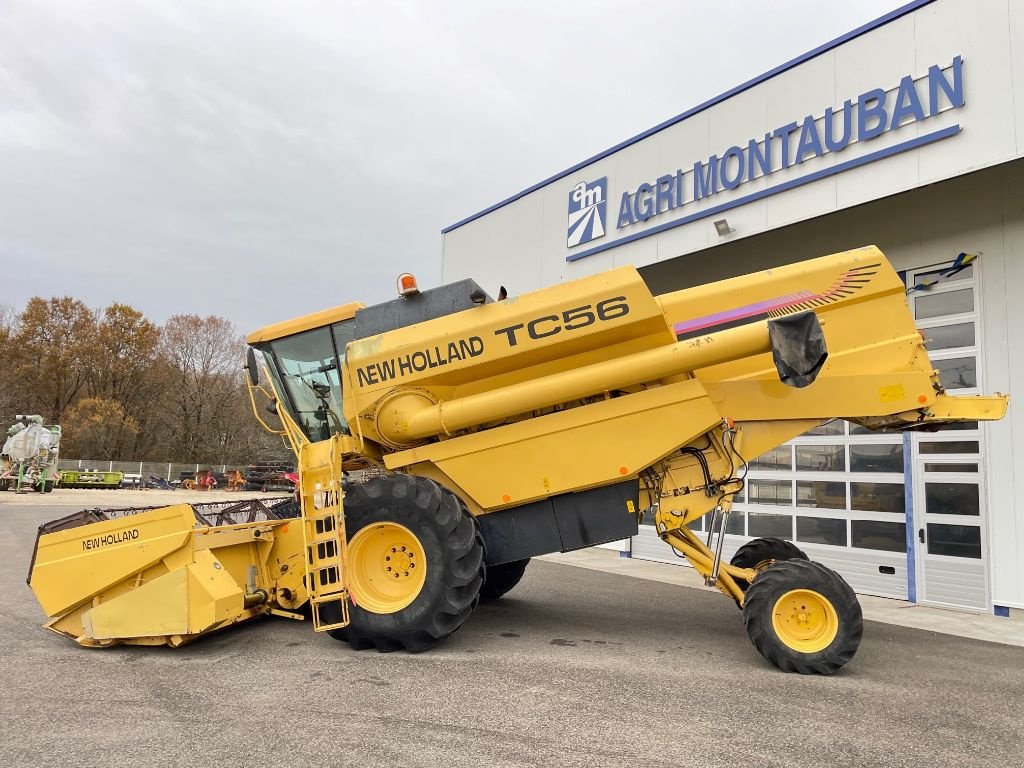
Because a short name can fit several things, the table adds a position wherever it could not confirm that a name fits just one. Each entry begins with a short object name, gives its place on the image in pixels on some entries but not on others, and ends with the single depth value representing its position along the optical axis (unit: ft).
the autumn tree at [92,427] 148.05
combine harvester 16.80
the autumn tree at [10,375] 148.97
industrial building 23.62
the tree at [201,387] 167.53
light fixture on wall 30.37
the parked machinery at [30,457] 83.87
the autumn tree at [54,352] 153.48
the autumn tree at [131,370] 160.76
